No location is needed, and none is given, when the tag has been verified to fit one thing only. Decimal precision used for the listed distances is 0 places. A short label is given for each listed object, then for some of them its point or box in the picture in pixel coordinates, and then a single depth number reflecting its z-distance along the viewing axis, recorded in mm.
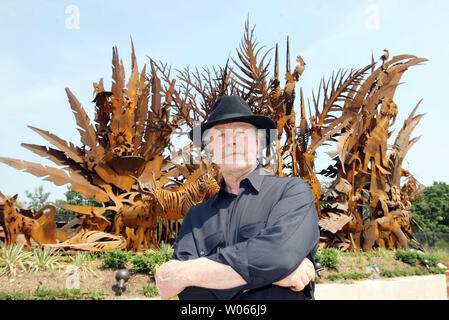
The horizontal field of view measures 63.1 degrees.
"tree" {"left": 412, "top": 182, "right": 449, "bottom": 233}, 27528
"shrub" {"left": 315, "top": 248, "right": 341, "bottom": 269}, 9008
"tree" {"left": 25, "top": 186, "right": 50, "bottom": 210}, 33719
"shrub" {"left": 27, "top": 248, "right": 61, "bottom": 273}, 7543
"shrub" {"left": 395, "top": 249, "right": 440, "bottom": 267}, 10375
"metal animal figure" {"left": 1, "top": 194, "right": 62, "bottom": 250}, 8625
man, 1300
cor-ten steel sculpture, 10148
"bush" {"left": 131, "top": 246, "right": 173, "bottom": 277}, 7422
